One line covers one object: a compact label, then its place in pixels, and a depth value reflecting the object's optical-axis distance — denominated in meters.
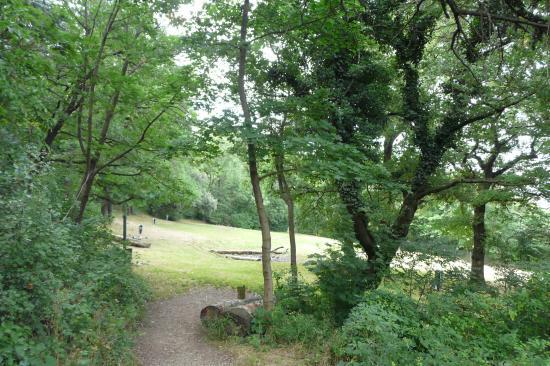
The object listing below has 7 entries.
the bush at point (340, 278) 8.59
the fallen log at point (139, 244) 21.20
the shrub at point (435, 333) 4.70
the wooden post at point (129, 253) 10.42
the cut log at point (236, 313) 7.81
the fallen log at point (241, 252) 25.66
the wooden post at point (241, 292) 10.02
